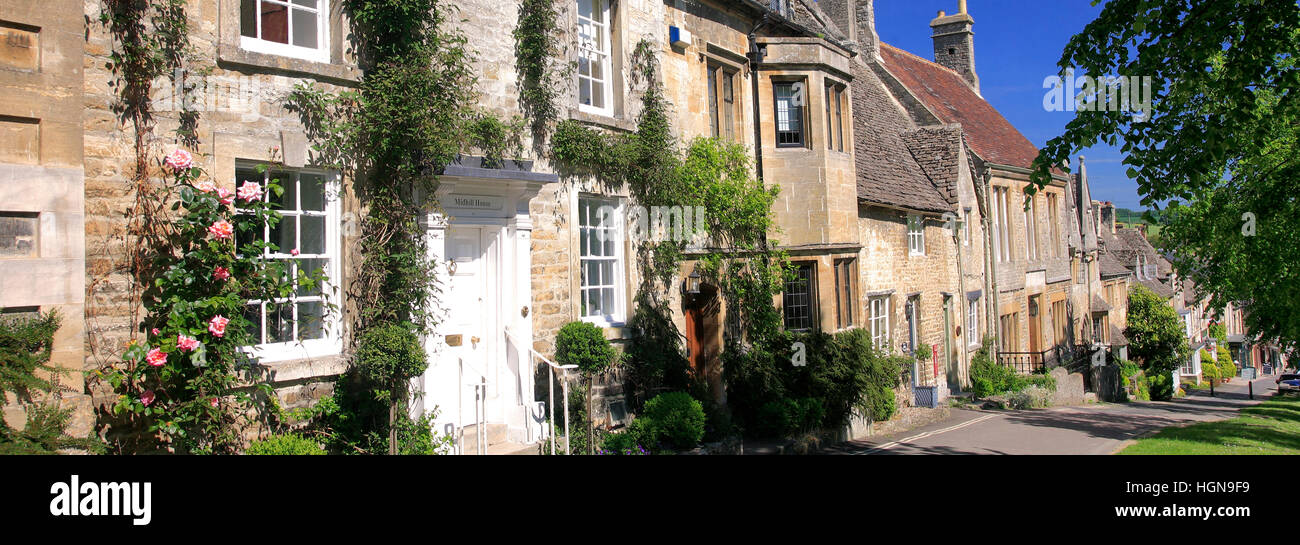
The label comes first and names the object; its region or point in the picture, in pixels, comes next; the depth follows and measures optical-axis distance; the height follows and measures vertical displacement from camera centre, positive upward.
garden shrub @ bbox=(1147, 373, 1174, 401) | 35.03 -3.43
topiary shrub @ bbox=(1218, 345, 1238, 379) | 58.41 -4.48
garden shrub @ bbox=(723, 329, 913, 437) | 13.78 -1.15
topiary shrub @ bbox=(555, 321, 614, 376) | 10.38 -0.33
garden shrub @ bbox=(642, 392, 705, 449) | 11.09 -1.32
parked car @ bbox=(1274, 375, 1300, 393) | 44.05 -4.52
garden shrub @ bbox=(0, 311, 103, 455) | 5.87 -0.32
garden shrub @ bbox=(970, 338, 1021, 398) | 23.97 -1.99
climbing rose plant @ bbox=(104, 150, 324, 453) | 6.77 +0.09
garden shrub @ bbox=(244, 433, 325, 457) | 7.30 -1.01
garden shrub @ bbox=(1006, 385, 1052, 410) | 21.91 -2.38
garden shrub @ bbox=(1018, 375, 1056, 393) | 24.19 -2.17
